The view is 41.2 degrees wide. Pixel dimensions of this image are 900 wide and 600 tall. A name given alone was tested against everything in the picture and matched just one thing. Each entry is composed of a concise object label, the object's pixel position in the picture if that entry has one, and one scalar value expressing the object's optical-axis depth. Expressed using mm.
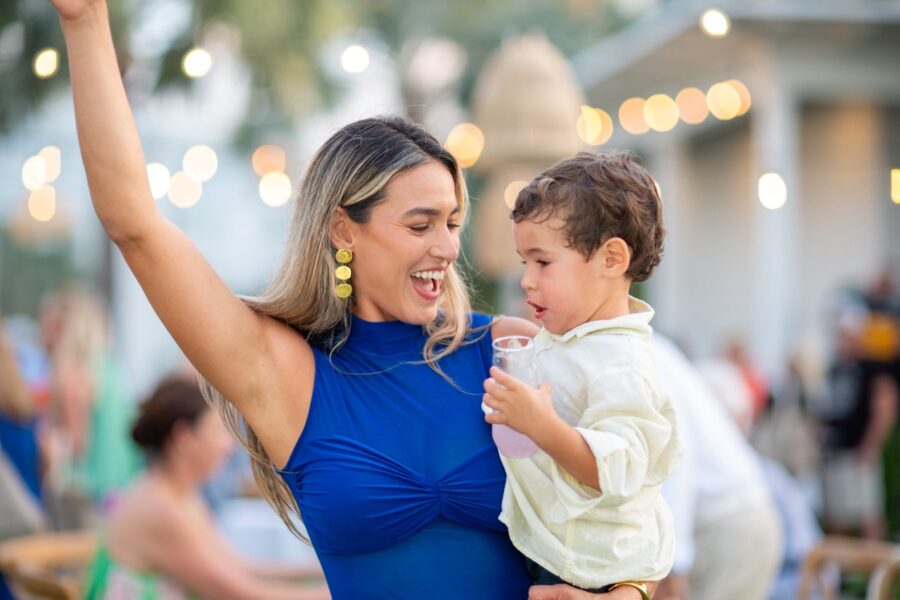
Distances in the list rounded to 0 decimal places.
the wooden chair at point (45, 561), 3803
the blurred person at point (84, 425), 7180
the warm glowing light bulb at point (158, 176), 5129
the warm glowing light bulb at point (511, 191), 6189
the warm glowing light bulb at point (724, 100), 11869
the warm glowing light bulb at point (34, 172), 6766
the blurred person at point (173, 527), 3787
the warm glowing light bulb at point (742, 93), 11672
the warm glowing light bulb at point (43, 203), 10984
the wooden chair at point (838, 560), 4551
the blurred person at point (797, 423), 9438
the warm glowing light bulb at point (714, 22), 3976
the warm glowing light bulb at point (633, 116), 13980
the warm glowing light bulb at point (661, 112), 12555
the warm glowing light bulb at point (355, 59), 3592
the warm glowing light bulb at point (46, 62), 3121
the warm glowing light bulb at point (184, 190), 9695
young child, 2018
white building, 11320
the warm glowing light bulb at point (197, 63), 3697
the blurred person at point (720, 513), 3916
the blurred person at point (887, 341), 8070
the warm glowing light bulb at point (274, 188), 7039
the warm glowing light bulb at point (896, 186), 3447
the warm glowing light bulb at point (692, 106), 13265
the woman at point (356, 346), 2127
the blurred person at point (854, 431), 8906
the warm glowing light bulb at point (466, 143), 8164
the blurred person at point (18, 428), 5242
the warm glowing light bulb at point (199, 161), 8594
